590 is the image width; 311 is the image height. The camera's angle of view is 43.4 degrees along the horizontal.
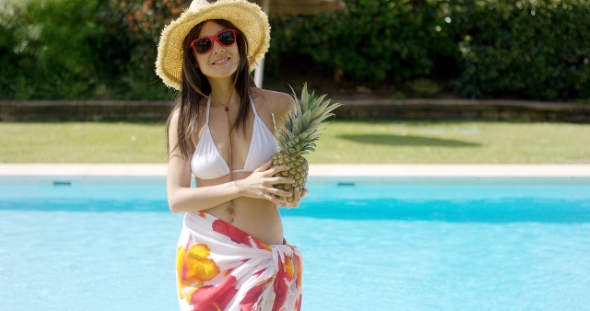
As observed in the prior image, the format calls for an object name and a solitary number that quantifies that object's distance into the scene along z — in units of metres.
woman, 2.64
